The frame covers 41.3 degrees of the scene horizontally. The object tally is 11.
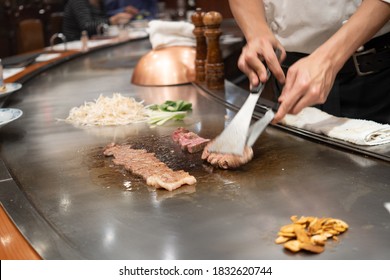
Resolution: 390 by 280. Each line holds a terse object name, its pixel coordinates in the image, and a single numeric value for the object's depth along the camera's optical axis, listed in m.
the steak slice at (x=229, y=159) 1.56
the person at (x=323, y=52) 1.65
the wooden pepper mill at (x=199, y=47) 2.91
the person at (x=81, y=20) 6.74
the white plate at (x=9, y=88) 2.50
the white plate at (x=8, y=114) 2.07
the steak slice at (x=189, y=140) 1.77
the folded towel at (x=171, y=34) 3.15
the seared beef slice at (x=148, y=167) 1.46
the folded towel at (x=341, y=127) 1.67
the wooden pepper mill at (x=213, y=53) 2.66
